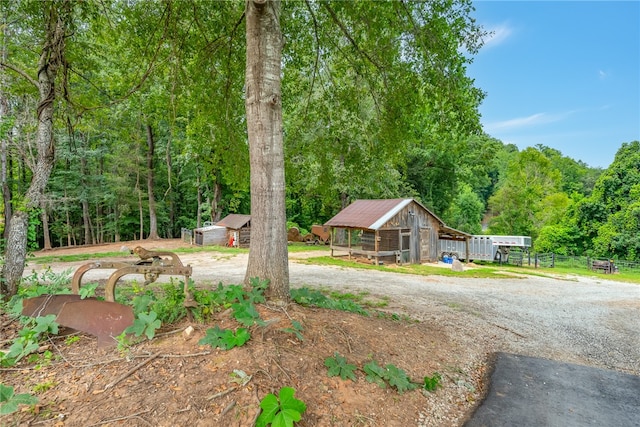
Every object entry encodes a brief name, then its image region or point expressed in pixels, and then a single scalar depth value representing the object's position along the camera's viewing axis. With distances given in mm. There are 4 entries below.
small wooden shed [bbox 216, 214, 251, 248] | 19906
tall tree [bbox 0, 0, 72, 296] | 4270
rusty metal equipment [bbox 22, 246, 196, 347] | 2713
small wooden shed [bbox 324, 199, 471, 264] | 15172
